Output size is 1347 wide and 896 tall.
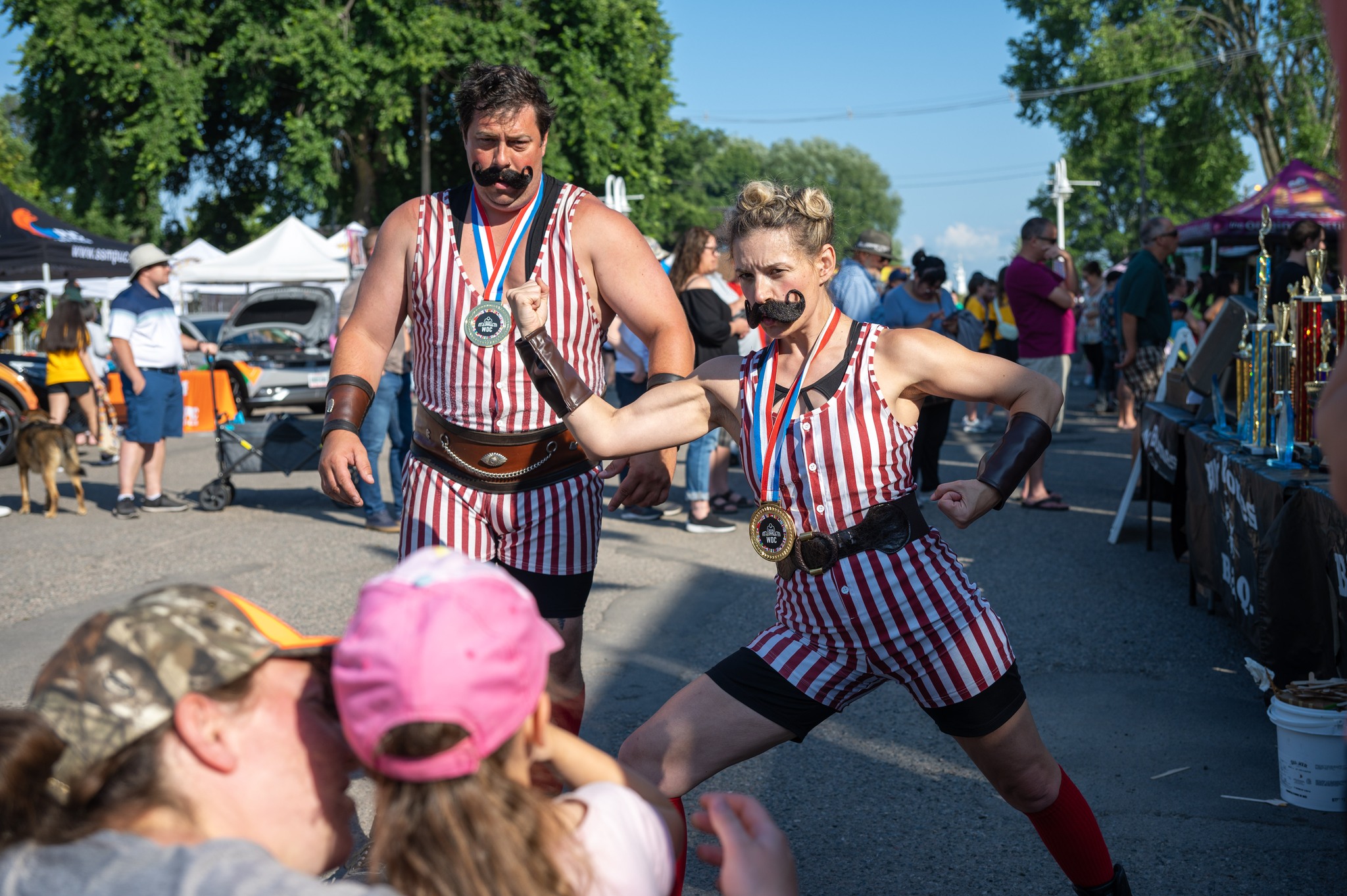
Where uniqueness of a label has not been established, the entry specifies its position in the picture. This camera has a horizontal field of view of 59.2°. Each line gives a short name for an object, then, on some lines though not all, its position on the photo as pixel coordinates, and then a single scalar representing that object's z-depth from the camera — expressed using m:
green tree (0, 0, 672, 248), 27.55
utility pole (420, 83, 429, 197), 29.48
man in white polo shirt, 8.79
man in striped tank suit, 3.05
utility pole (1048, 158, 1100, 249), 28.25
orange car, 12.98
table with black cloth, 4.02
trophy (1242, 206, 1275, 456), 5.02
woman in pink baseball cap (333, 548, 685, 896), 1.34
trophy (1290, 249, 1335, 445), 4.81
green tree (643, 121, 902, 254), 59.91
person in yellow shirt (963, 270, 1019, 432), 13.47
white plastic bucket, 3.52
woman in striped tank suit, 2.51
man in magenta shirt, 8.52
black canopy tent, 14.71
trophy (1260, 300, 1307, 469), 4.82
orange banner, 14.00
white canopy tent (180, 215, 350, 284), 21.72
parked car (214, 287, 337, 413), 16.72
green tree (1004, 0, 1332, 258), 31.62
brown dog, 9.51
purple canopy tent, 16.42
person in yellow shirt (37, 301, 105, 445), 11.94
